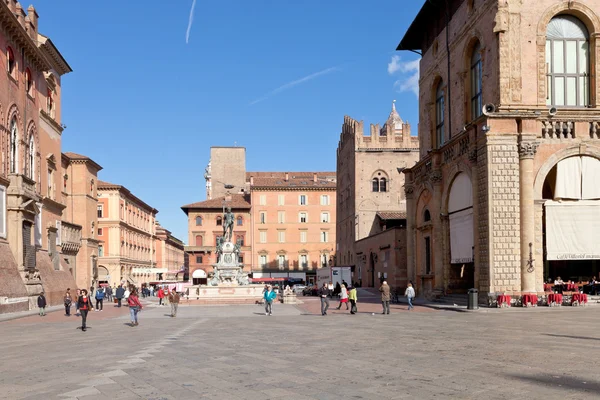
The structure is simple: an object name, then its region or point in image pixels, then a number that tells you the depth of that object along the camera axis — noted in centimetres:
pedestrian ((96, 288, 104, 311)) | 3741
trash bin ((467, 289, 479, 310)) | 2874
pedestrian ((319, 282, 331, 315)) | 2891
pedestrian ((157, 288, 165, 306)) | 4378
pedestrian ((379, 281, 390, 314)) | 2884
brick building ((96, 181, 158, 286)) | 7919
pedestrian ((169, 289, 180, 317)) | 3016
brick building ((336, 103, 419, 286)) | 6825
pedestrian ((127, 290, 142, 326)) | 2427
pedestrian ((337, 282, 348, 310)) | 3275
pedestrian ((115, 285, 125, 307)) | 4125
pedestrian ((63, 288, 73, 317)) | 3195
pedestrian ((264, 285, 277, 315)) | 2988
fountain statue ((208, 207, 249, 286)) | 4603
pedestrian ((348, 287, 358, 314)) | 2963
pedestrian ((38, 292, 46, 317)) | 3108
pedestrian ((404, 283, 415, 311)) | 3166
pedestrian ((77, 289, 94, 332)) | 2247
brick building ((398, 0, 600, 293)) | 2925
